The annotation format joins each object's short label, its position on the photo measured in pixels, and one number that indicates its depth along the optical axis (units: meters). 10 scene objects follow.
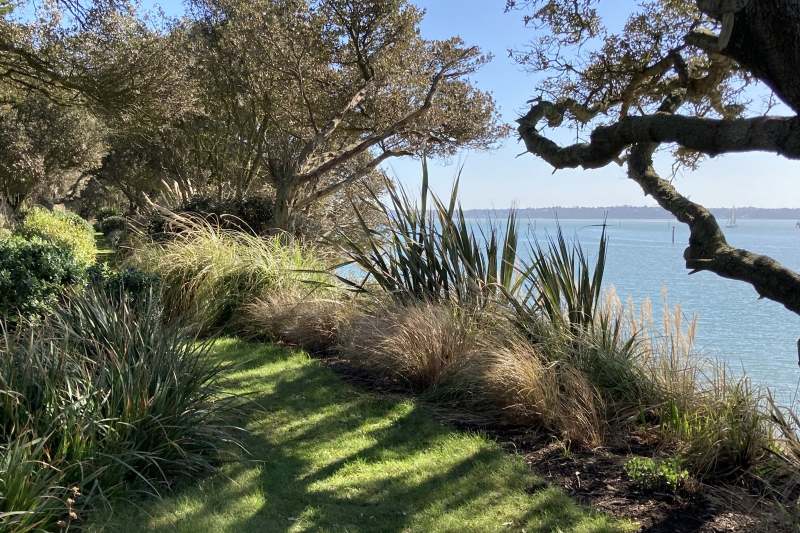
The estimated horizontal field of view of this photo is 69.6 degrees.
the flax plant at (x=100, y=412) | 3.12
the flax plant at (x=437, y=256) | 6.54
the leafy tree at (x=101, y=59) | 11.70
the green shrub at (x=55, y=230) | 15.61
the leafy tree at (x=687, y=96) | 2.63
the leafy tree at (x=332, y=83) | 12.52
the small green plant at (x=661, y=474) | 3.57
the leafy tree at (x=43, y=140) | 21.11
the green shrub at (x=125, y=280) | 6.86
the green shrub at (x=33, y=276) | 6.00
